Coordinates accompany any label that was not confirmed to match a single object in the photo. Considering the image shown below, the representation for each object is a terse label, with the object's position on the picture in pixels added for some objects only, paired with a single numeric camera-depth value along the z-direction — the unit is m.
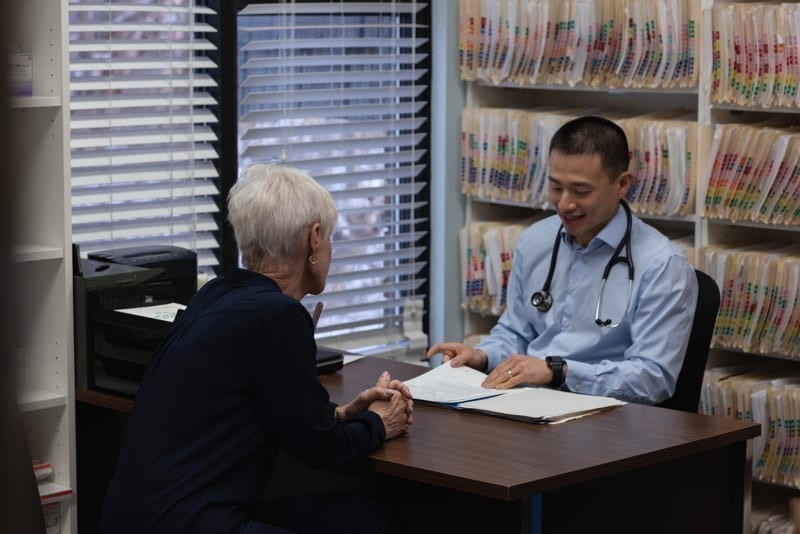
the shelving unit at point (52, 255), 4.43
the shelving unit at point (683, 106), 5.80
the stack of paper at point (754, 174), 5.51
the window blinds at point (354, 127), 6.39
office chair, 4.56
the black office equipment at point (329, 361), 4.59
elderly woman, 3.21
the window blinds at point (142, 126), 5.58
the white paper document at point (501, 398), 3.87
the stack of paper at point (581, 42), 5.92
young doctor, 4.46
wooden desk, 3.27
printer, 4.44
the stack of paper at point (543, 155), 5.96
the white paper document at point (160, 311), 4.49
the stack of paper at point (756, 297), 5.62
